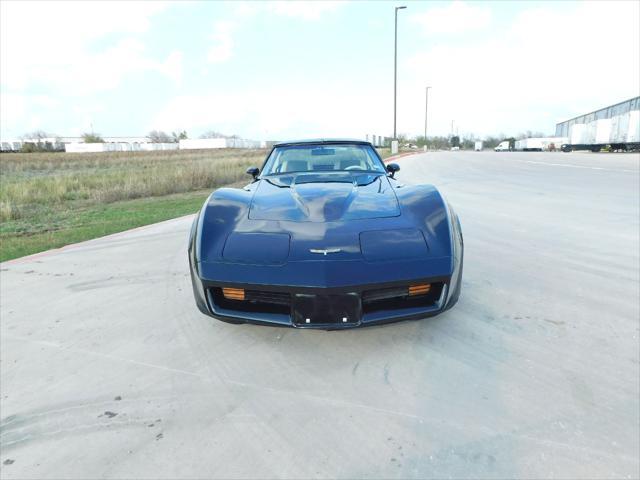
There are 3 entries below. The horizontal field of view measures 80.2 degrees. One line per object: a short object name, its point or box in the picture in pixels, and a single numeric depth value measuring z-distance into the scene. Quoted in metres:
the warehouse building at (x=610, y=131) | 32.66
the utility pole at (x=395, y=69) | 25.66
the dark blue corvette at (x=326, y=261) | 1.87
